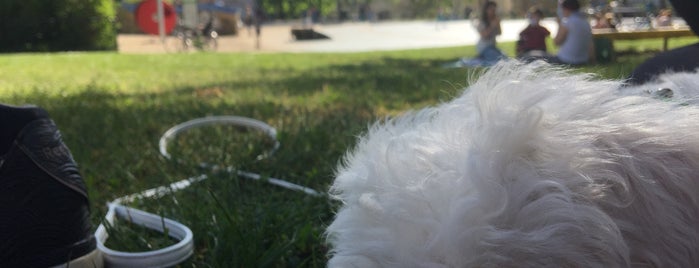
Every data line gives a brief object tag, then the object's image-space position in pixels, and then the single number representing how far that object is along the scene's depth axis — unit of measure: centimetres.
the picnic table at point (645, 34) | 1214
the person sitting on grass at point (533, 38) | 1080
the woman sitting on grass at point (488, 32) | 1177
